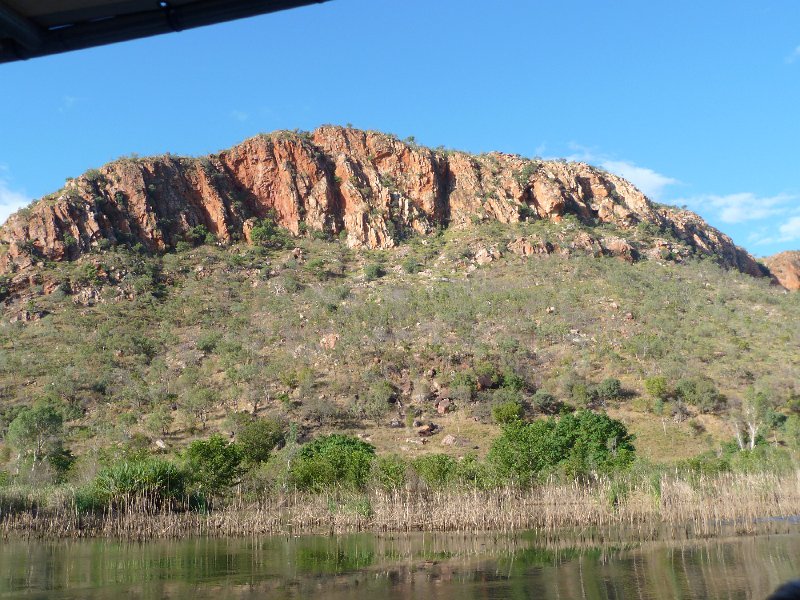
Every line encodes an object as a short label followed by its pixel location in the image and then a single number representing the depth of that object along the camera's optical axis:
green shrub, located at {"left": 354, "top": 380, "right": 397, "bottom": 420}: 36.00
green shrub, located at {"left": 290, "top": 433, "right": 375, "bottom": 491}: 20.81
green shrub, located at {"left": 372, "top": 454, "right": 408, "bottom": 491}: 20.03
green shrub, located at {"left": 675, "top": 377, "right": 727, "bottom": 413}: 34.50
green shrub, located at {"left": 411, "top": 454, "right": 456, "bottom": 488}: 20.23
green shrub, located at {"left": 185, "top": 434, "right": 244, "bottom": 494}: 20.98
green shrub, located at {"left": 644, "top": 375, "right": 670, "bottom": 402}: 35.53
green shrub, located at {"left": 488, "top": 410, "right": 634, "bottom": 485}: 21.62
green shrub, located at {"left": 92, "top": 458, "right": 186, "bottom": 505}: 18.58
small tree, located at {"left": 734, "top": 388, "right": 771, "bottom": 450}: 30.63
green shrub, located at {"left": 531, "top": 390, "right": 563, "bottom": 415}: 36.22
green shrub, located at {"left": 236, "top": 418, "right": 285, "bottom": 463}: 27.84
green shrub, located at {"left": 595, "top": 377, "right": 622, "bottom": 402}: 36.09
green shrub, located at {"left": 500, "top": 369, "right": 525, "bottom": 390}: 38.12
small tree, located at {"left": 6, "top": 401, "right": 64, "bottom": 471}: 28.28
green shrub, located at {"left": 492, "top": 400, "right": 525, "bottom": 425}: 34.25
